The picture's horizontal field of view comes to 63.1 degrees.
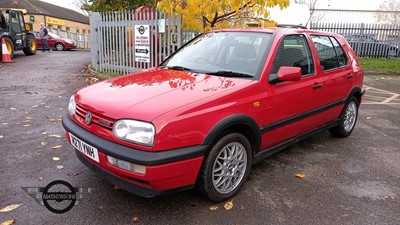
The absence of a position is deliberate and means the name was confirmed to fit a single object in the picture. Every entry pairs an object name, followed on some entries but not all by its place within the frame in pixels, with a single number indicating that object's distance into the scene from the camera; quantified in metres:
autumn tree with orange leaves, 6.48
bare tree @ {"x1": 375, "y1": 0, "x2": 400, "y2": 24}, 39.12
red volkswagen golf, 2.60
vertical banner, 9.05
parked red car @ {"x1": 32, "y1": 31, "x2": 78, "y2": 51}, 23.89
